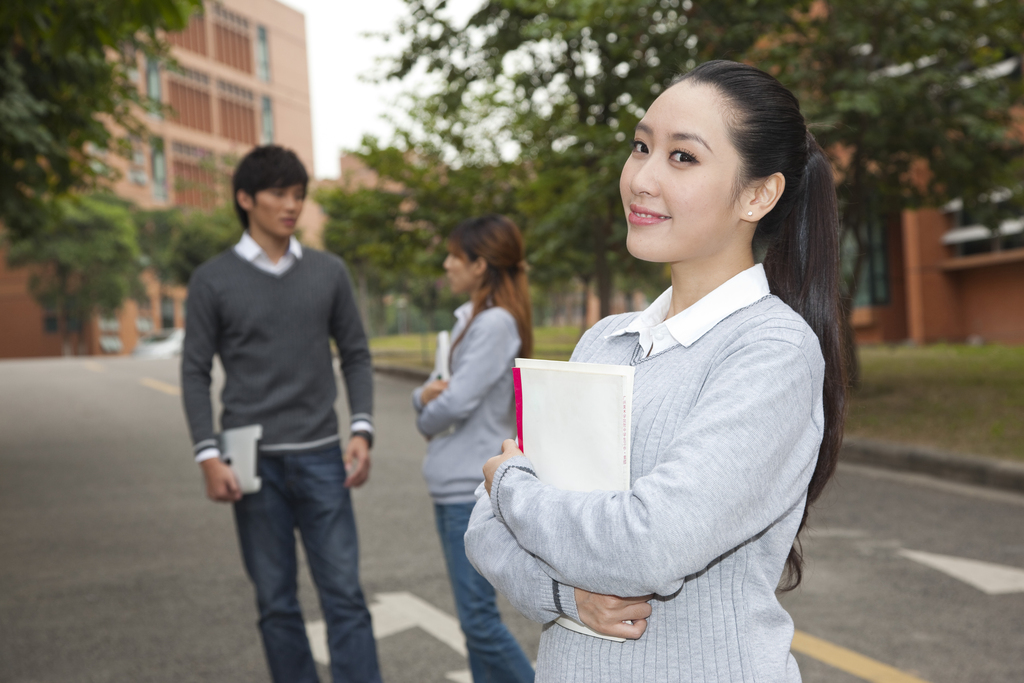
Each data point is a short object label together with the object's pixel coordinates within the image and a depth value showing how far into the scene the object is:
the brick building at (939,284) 26.45
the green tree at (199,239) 43.22
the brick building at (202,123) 58.47
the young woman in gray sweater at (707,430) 1.37
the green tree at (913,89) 10.47
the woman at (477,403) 3.10
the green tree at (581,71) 10.86
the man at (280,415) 3.39
